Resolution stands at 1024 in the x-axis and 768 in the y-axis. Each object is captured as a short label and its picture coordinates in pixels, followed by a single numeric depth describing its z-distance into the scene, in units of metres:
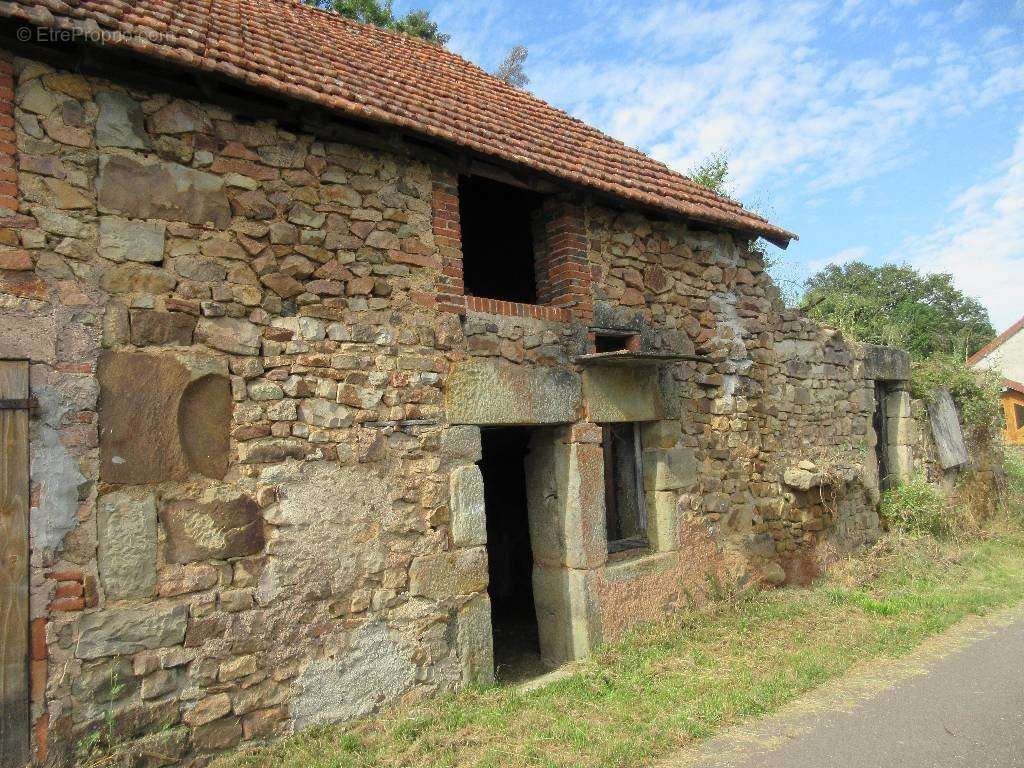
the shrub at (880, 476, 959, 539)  8.51
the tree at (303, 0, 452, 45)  13.73
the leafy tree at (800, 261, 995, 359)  29.42
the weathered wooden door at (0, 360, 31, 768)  3.19
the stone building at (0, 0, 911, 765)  3.50
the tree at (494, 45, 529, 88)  18.55
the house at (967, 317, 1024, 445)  25.62
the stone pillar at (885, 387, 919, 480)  9.20
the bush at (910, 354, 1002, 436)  10.07
